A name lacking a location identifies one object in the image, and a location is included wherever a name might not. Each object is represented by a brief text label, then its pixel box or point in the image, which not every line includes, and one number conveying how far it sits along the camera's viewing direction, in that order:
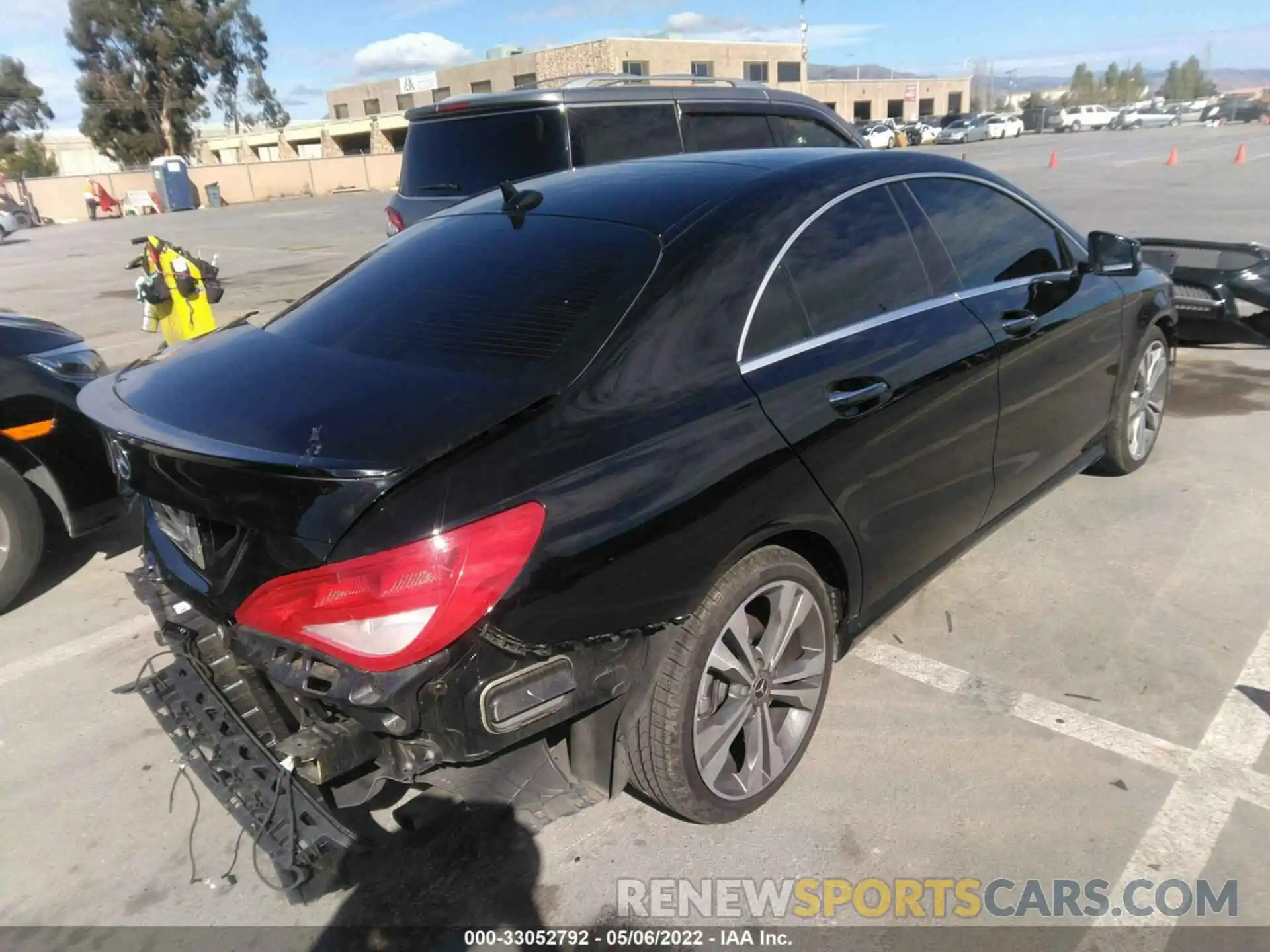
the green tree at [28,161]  64.12
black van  6.64
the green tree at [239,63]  61.41
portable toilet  38.16
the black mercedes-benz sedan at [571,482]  2.03
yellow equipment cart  6.43
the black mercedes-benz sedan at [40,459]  4.10
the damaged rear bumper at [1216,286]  6.23
